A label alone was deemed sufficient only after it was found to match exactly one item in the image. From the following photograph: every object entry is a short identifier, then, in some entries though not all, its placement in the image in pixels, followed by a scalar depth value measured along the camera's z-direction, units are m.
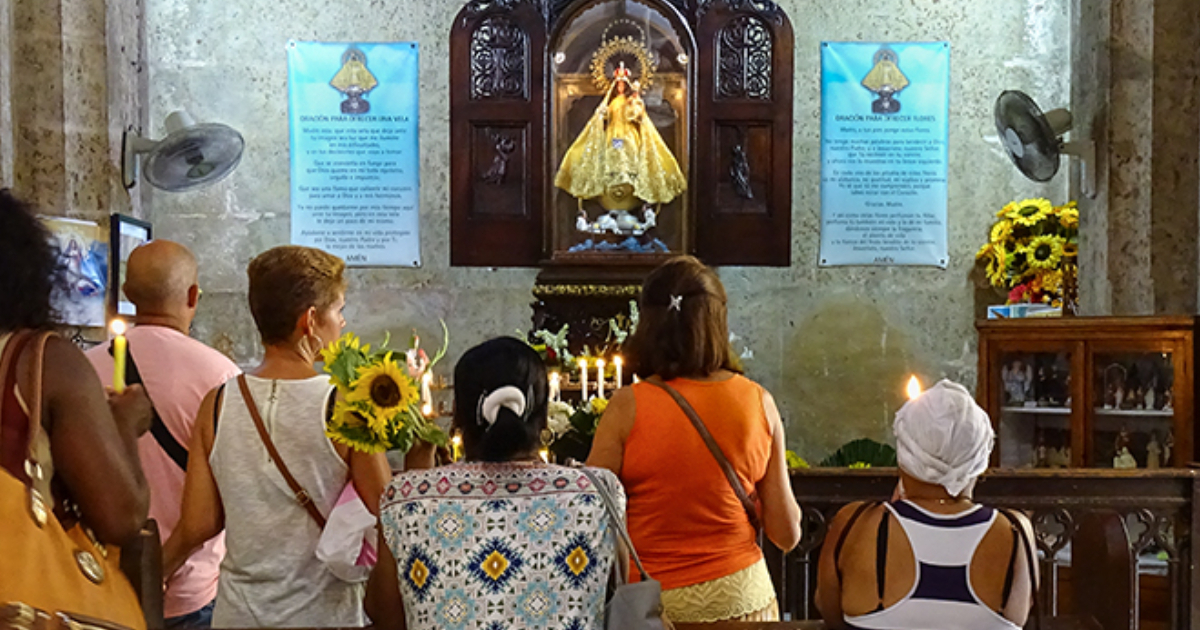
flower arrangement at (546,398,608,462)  3.77
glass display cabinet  5.65
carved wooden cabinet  7.09
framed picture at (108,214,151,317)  6.64
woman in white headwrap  2.37
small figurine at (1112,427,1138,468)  5.79
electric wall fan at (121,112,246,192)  6.79
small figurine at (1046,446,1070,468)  6.10
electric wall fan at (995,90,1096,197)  6.43
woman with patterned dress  2.06
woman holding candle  1.91
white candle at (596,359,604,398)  4.16
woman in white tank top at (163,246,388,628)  2.55
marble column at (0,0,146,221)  6.15
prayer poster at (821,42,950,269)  7.60
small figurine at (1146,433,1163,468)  5.75
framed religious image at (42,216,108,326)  6.18
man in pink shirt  2.84
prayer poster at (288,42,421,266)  7.64
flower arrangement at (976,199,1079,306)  7.14
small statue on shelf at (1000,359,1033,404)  6.25
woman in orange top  2.68
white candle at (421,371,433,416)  3.21
